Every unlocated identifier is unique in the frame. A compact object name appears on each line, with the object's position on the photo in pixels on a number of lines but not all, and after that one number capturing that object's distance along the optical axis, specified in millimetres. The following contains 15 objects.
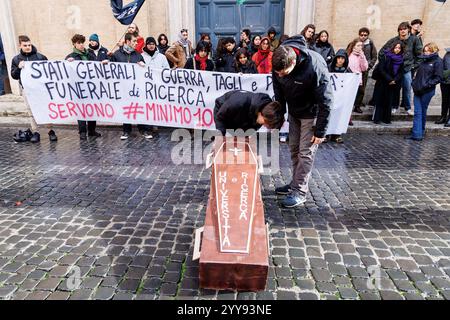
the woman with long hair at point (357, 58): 7868
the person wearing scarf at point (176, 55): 7285
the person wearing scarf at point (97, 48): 7343
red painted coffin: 2789
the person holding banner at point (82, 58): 7082
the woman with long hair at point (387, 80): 7891
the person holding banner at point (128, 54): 7092
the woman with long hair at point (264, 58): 7361
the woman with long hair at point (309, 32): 7500
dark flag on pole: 7191
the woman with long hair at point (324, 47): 7641
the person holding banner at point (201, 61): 7322
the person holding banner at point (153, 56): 7258
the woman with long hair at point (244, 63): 6953
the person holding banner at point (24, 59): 6852
